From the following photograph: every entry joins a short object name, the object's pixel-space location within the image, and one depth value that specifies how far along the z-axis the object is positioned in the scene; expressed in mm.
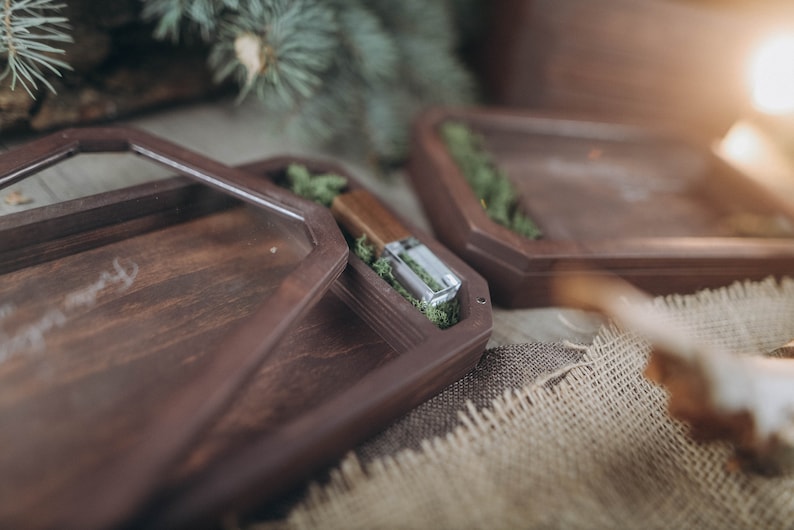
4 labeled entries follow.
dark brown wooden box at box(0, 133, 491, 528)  251
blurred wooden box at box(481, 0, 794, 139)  494
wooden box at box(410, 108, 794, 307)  371
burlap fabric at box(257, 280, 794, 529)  281
